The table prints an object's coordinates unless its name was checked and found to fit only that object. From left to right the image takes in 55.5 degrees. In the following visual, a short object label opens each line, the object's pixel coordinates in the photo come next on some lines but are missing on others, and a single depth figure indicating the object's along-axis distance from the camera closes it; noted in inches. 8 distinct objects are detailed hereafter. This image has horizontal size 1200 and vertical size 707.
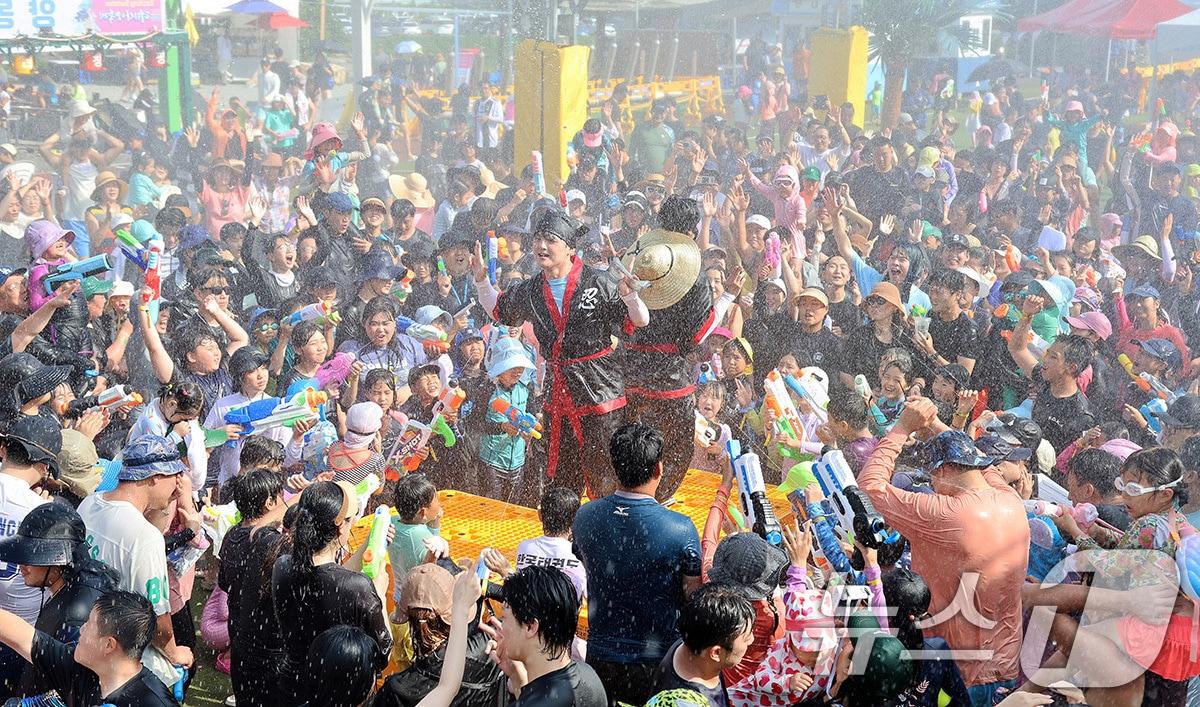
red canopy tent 626.2
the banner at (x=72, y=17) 531.2
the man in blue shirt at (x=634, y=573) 128.6
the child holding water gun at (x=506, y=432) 214.8
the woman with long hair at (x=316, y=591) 124.4
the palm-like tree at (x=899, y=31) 722.2
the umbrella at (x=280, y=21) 684.7
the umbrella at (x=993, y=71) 771.4
